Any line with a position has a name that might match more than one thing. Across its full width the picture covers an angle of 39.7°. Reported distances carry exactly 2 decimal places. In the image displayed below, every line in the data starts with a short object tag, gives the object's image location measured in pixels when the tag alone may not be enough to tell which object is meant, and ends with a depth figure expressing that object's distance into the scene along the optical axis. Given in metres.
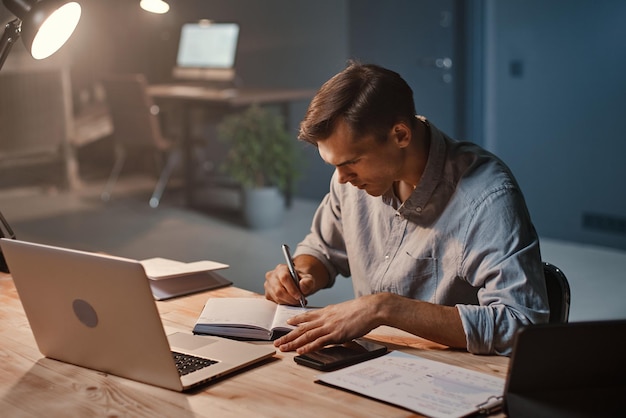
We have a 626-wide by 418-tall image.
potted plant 6.12
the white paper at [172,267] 2.16
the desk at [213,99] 6.47
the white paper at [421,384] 1.40
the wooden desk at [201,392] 1.42
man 1.71
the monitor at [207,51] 7.05
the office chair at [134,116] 6.57
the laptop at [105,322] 1.46
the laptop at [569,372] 1.28
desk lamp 2.13
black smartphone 1.60
